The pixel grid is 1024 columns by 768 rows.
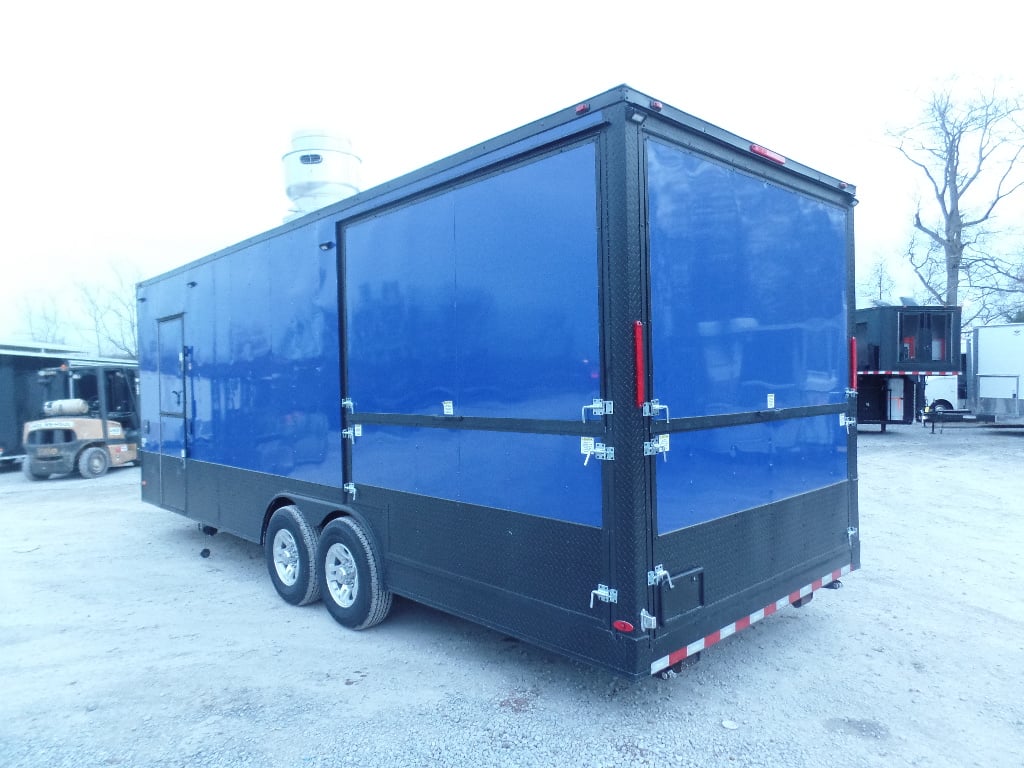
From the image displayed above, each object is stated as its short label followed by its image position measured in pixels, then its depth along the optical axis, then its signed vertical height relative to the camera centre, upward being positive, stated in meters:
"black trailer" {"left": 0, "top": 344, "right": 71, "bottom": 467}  16.39 -0.21
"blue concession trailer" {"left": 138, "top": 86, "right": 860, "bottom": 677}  3.42 -0.09
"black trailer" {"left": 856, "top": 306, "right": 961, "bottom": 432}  17.11 +0.34
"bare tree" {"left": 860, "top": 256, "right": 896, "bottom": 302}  36.21 +4.44
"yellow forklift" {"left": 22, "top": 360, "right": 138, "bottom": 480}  14.80 -0.85
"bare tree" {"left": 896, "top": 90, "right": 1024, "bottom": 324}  25.72 +5.85
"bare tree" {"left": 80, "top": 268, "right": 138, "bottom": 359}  38.34 +2.09
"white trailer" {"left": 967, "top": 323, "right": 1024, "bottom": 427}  18.11 -0.22
